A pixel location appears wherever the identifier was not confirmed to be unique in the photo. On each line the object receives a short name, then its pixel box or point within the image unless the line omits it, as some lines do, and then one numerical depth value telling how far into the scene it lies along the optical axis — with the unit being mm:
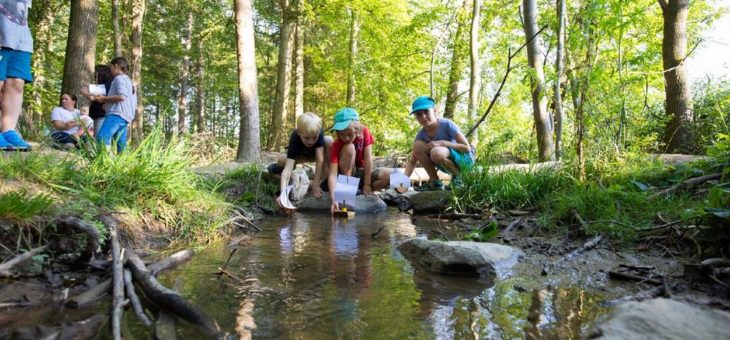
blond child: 4797
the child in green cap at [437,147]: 5496
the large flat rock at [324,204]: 5508
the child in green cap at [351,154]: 4906
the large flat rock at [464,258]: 2516
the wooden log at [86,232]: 2244
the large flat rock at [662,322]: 1355
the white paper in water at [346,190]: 5117
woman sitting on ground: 6719
